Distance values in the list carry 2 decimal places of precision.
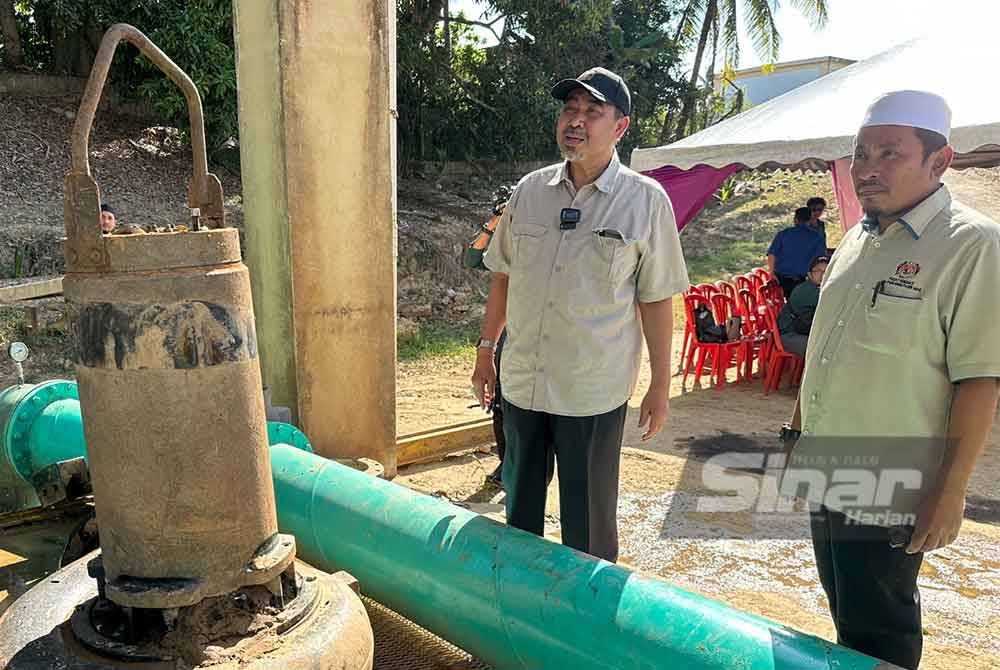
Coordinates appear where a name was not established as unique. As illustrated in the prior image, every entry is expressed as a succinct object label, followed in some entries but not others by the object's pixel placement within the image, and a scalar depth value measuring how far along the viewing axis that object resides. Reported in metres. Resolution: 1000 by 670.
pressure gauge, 3.46
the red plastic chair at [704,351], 7.25
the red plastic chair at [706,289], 7.34
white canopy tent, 6.19
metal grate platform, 2.83
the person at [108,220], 5.76
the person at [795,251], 8.09
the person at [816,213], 8.25
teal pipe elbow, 3.44
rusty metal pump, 1.54
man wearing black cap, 2.62
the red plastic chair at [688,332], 7.28
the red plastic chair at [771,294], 7.74
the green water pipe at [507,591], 1.88
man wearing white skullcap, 1.83
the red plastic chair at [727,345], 7.35
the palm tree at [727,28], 18.11
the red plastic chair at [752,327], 7.44
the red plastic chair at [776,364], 7.09
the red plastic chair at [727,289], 7.53
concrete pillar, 3.89
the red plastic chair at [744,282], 7.81
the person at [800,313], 6.57
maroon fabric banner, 8.66
